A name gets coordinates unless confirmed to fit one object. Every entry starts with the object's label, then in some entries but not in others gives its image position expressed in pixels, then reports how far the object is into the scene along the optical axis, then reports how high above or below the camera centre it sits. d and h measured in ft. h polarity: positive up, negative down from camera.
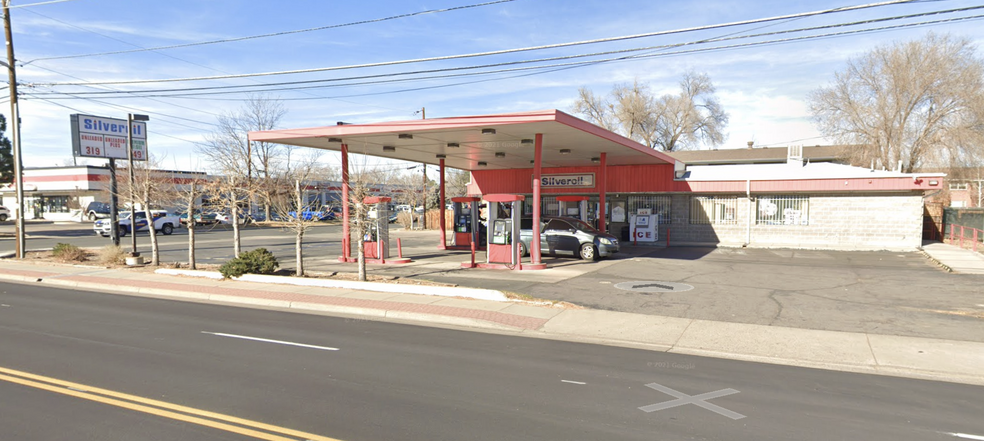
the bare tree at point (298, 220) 48.29 -1.06
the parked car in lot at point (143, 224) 113.50 -3.06
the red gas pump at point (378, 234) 59.21 -3.05
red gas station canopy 48.80 +7.40
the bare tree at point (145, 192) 58.65 +2.08
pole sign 68.23 +9.51
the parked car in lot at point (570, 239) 63.05 -3.97
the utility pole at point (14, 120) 66.54 +11.39
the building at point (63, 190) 178.60 +7.23
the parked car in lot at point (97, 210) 163.22 +0.17
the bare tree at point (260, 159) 147.42 +14.33
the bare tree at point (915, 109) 111.04 +19.96
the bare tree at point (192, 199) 55.98 +1.11
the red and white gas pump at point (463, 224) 76.28 -2.51
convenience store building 58.59 +2.74
